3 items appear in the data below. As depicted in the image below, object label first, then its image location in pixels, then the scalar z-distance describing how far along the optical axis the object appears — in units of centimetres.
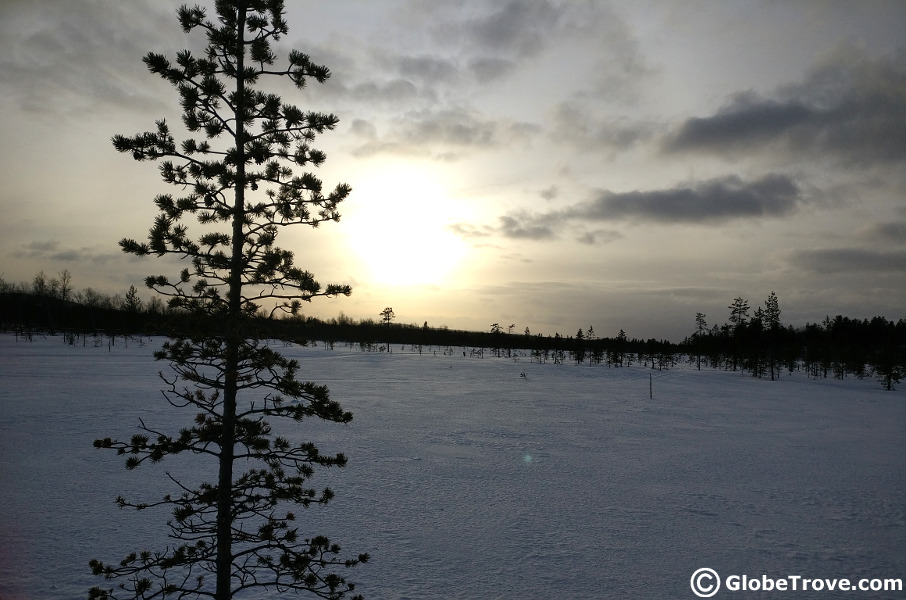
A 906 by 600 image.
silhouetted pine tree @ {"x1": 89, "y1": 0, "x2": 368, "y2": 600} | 494
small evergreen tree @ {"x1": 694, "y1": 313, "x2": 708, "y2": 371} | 10844
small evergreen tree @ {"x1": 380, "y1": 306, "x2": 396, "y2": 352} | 10719
